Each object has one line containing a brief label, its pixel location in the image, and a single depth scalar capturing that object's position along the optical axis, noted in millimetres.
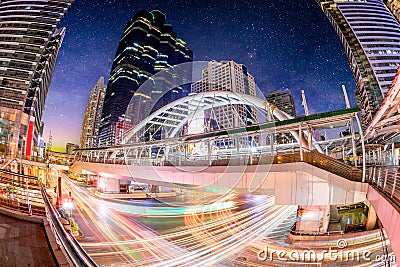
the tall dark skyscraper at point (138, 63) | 137875
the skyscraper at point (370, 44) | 67806
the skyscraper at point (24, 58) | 50041
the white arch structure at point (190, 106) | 29591
